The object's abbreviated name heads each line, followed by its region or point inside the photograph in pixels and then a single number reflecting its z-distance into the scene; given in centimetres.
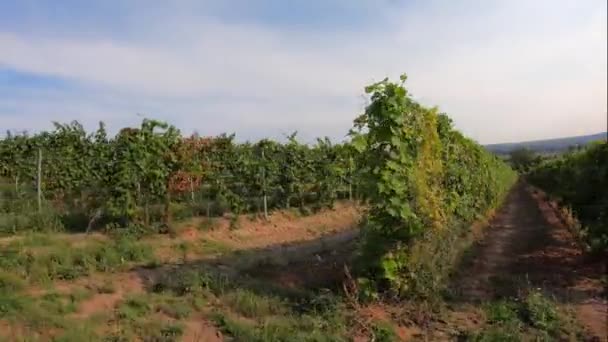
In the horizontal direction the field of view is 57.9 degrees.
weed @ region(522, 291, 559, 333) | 745
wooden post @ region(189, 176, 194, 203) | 1403
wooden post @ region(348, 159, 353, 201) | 2027
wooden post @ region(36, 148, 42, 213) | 1245
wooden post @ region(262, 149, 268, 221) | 1661
